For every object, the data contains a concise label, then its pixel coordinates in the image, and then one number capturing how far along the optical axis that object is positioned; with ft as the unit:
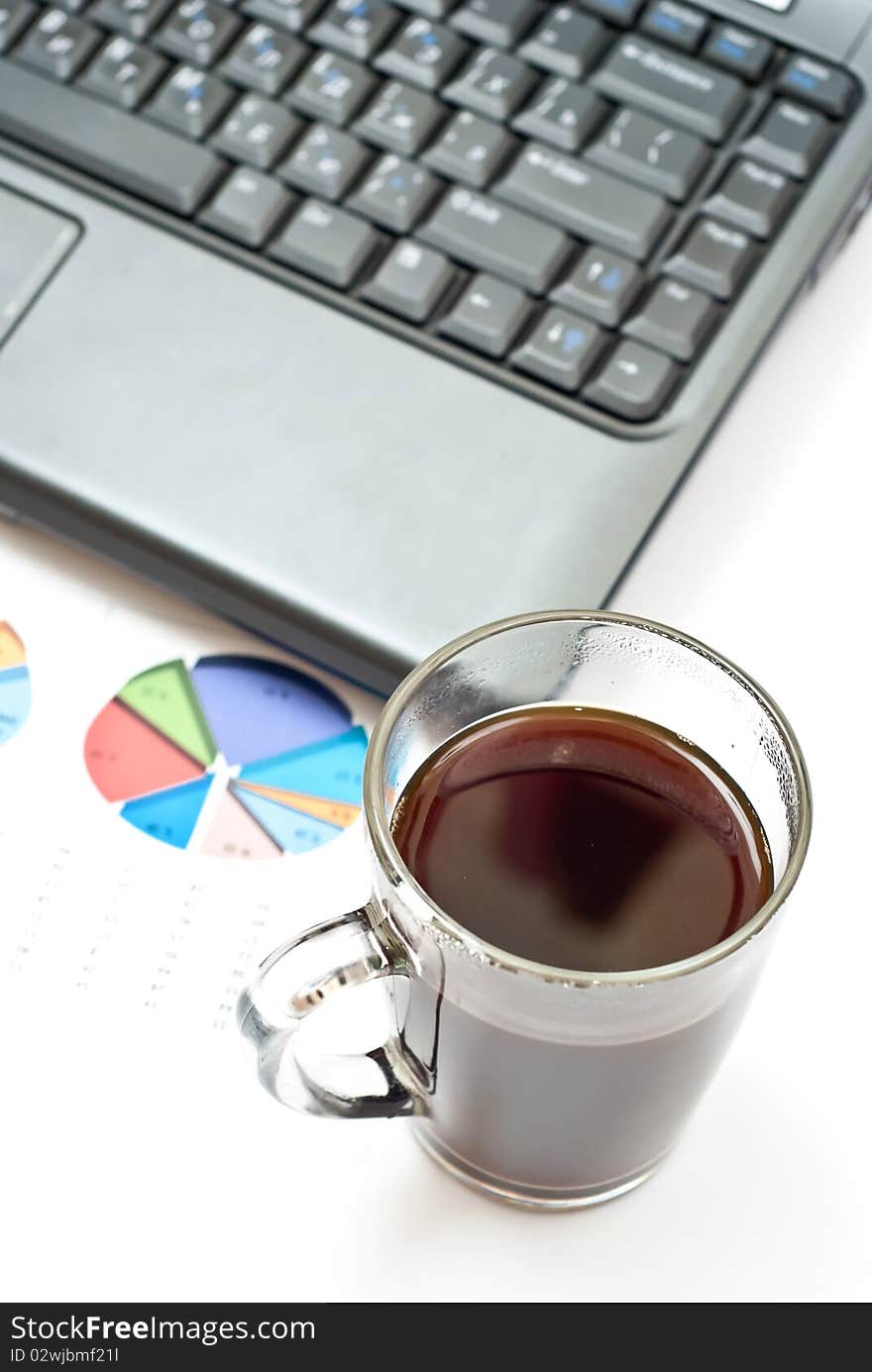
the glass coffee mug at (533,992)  1.07
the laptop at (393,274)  1.54
